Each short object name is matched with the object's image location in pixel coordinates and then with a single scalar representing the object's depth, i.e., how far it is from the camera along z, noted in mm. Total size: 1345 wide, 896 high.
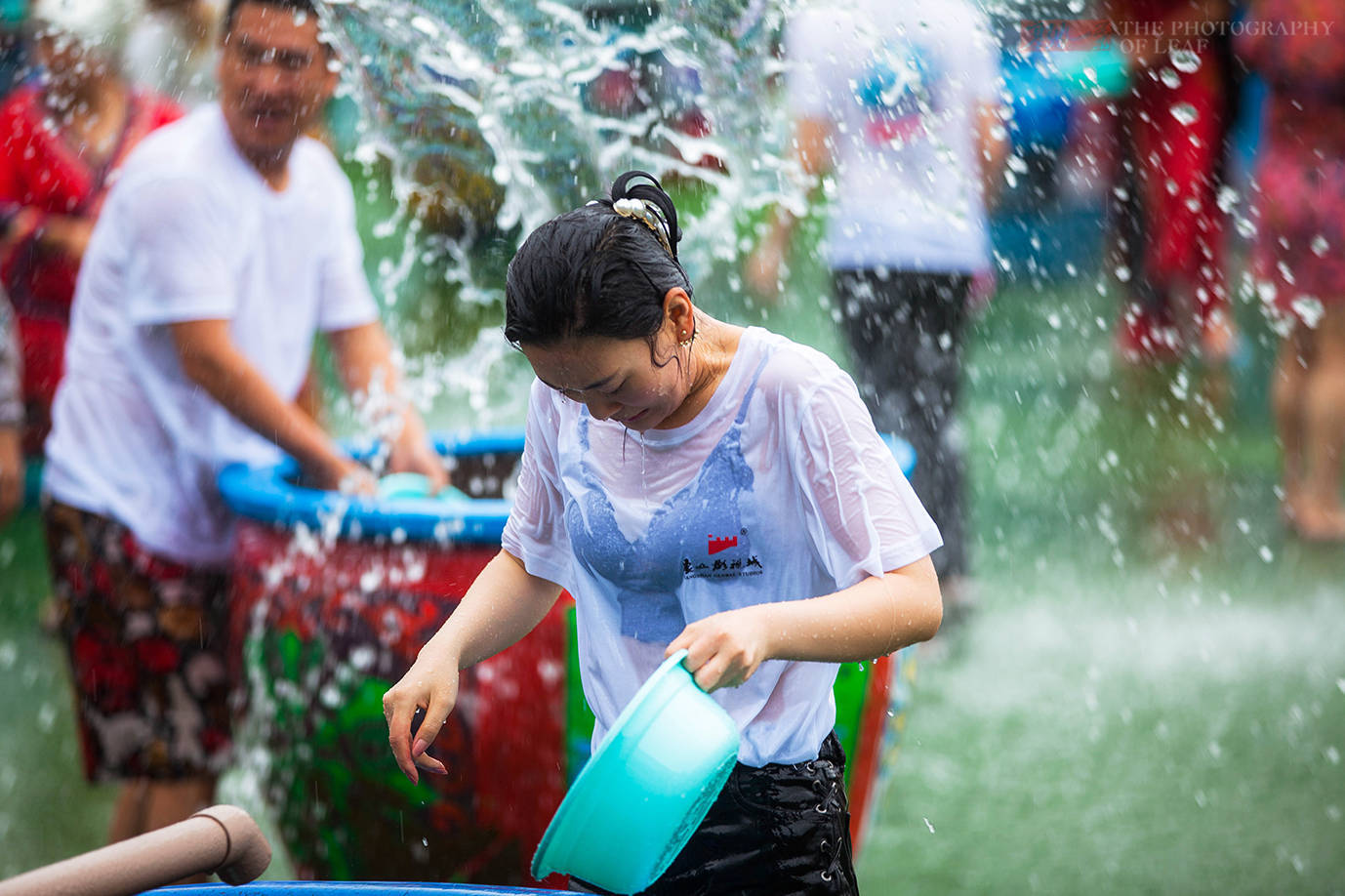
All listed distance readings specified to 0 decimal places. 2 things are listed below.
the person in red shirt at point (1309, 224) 9219
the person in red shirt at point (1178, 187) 15391
